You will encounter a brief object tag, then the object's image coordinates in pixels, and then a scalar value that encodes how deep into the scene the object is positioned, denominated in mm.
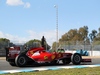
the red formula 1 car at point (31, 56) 16297
